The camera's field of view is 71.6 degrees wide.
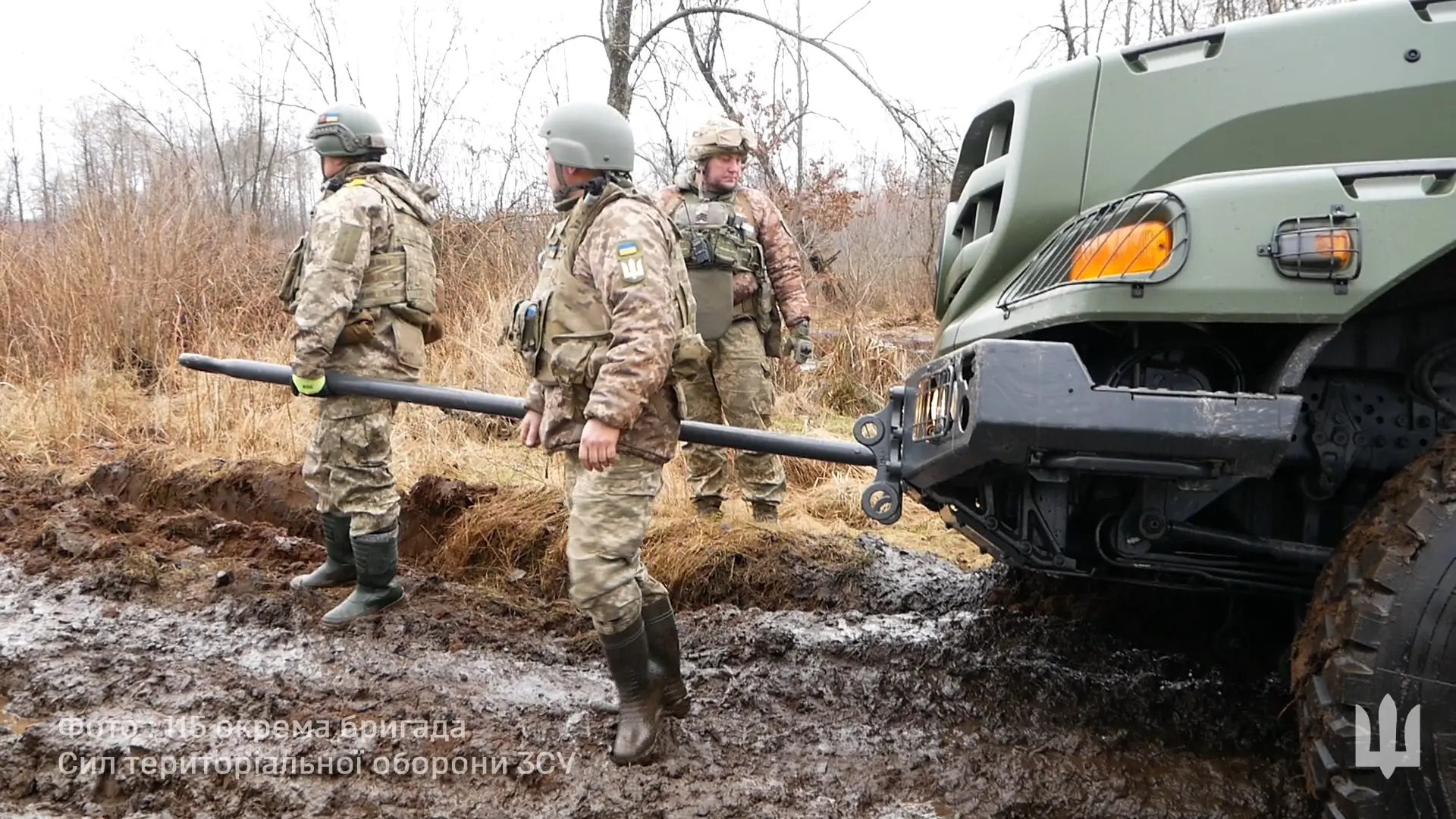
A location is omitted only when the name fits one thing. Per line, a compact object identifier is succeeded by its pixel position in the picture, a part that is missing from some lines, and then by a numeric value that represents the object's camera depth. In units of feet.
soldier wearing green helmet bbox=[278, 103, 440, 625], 13.74
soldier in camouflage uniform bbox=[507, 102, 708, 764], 9.68
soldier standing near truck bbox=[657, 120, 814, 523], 17.11
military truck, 6.92
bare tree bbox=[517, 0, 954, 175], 29.43
